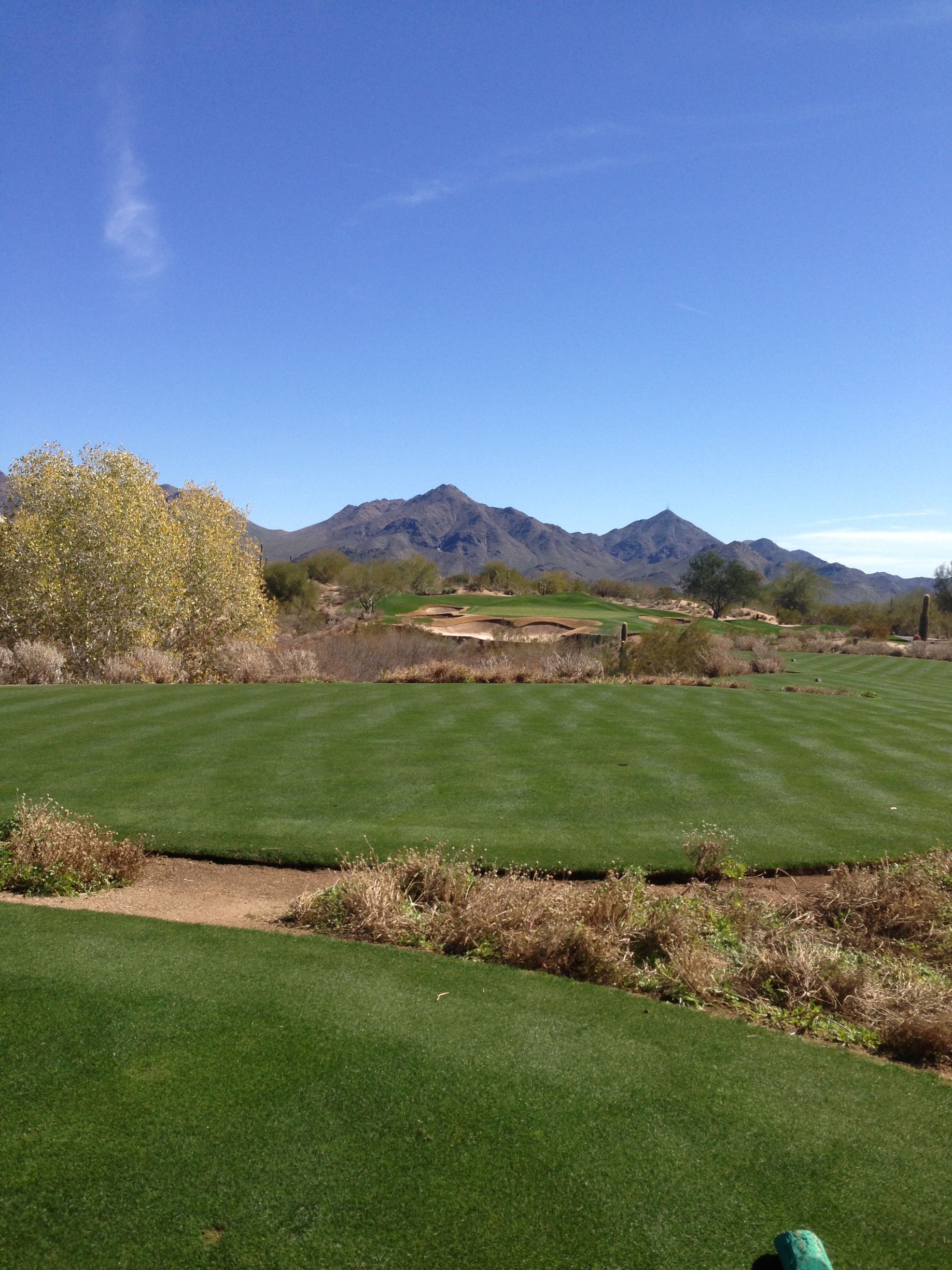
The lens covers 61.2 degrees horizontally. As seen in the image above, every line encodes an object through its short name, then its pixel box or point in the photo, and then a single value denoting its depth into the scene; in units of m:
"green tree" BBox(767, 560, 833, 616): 91.38
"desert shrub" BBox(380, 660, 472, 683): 22.02
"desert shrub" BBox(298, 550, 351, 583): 84.12
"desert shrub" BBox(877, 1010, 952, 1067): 4.78
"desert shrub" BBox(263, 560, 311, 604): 66.50
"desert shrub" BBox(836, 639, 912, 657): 48.31
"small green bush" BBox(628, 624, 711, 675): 28.80
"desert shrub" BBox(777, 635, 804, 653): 47.94
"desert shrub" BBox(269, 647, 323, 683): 23.69
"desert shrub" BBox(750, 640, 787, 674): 30.91
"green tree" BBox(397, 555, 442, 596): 84.81
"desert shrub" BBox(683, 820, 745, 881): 7.62
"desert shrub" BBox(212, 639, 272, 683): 24.25
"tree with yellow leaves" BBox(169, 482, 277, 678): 27.48
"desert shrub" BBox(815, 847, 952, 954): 6.71
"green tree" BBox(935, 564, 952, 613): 79.00
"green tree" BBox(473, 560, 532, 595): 91.19
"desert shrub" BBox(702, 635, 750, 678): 28.61
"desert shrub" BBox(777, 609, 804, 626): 82.81
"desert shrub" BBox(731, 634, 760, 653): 38.53
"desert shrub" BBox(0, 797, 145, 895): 7.21
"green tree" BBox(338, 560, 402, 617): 78.31
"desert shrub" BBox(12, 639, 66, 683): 21.41
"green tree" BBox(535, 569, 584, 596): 90.50
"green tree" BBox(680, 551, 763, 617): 87.12
